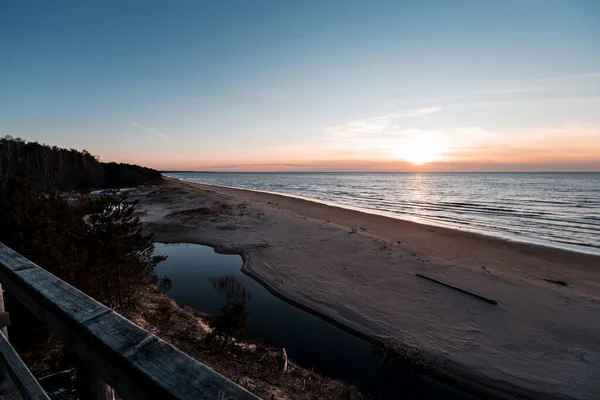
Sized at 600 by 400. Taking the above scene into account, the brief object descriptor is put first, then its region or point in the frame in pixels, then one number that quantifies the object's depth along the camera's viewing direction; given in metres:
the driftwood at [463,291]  10.64
